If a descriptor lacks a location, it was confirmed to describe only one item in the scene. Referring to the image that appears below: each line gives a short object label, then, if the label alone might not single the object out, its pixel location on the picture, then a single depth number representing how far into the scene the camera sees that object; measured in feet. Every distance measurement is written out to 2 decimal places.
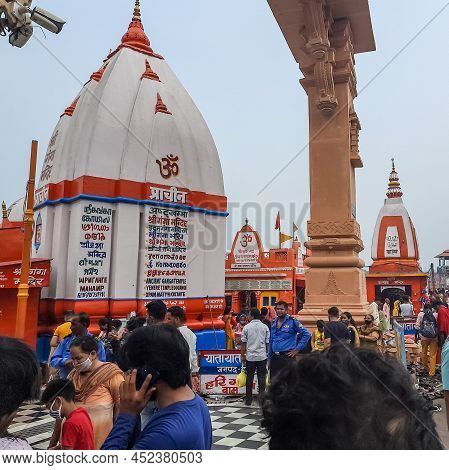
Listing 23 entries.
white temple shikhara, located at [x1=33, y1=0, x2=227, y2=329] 27.30
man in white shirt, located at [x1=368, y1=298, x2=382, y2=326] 22.05
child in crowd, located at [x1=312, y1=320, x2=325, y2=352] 19.31
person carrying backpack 23.63
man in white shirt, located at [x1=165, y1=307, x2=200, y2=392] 14.99
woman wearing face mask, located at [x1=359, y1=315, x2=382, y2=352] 19.16
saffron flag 71.92
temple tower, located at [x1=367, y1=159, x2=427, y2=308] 75.92
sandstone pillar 21.09
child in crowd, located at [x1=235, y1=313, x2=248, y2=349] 34.96
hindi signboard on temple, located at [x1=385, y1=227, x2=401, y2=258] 78.54
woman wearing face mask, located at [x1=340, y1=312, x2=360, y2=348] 17.26
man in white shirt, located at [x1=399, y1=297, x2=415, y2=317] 39.37
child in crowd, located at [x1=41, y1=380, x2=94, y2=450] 6.95
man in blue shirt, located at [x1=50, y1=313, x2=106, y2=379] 13.23
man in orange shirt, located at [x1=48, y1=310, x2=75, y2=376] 17.90
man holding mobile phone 4.76
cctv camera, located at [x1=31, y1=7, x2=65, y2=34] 19.35
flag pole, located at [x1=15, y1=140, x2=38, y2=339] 19.47
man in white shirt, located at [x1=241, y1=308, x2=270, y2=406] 18.86
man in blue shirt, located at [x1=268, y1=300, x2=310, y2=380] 17.38
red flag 74.70
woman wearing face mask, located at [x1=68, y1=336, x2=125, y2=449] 8.59
